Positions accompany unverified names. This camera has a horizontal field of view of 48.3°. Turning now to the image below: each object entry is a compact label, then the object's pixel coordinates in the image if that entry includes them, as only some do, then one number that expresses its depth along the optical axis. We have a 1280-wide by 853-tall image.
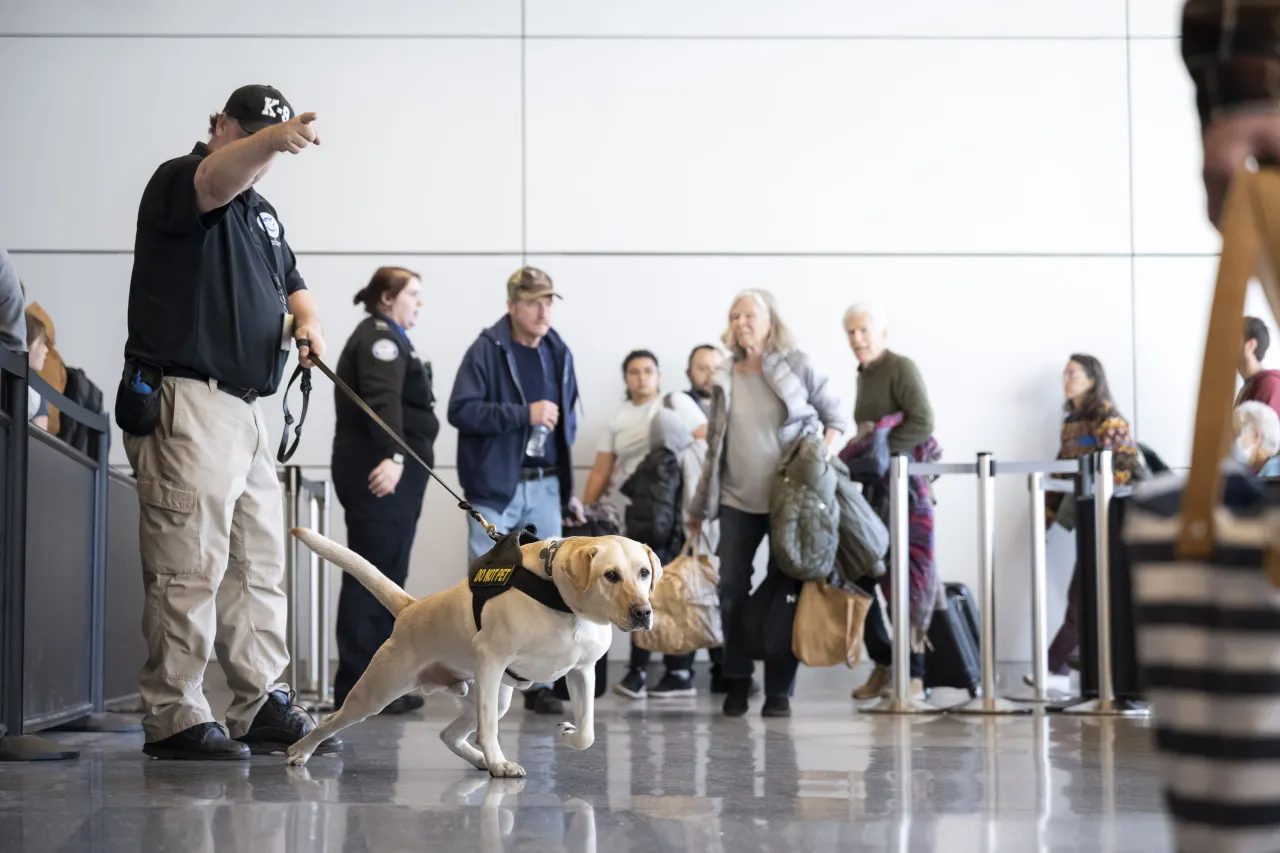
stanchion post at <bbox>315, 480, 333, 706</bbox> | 6.64
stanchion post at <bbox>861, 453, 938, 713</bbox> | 6.06
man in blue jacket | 5.91
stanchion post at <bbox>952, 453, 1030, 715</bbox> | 6.04
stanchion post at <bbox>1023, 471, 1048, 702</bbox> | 6.44
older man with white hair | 6.43
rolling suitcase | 6.66
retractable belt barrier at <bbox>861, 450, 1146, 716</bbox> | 6.00
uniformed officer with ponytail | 5.72
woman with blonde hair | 5.94
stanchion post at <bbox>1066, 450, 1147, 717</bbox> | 5.93
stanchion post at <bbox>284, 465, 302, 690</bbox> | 6.23
